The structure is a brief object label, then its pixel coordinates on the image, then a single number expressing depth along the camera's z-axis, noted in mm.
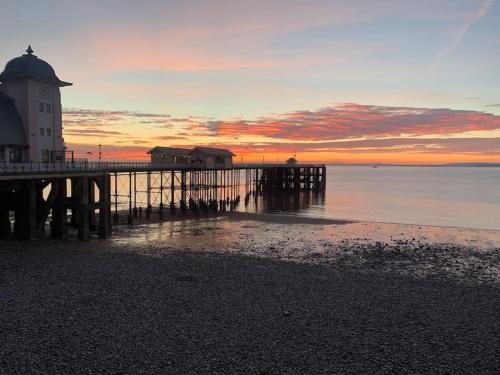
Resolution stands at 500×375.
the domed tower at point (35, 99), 29281
